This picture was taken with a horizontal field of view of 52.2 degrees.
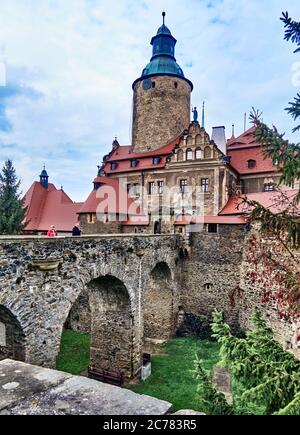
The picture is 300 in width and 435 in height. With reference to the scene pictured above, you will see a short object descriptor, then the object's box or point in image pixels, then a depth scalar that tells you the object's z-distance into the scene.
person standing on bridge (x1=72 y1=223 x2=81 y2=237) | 15.52
